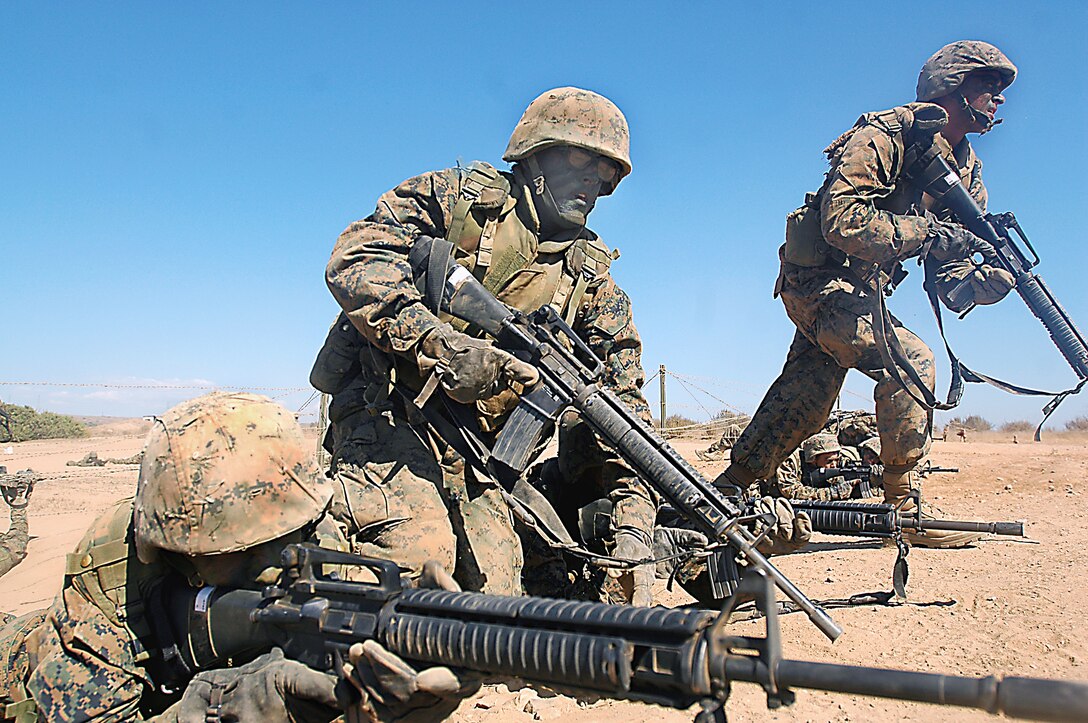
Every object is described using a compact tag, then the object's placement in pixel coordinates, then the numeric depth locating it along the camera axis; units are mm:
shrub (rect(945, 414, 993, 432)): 33334
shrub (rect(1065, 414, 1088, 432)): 30462
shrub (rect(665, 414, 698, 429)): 28159
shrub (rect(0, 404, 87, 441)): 24281
